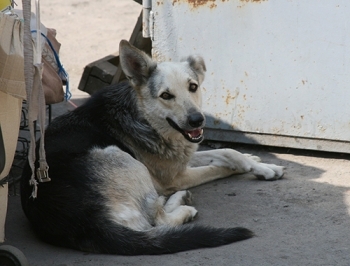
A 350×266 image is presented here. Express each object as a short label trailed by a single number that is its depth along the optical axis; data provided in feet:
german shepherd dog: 24.71
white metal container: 34.68
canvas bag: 20.20
